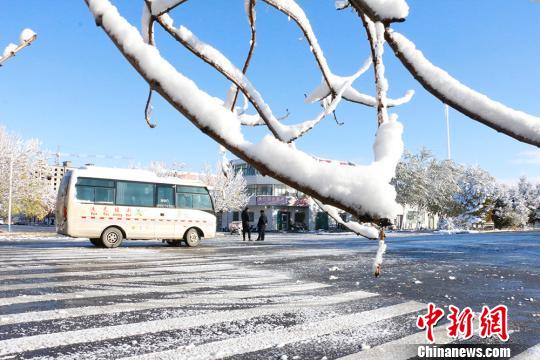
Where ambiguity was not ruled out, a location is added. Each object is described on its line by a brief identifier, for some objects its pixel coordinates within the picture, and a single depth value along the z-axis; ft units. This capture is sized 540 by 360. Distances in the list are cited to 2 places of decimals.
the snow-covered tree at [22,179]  89.35
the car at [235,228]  115.03
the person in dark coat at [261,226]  74.43
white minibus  49.29
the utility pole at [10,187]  83.76
